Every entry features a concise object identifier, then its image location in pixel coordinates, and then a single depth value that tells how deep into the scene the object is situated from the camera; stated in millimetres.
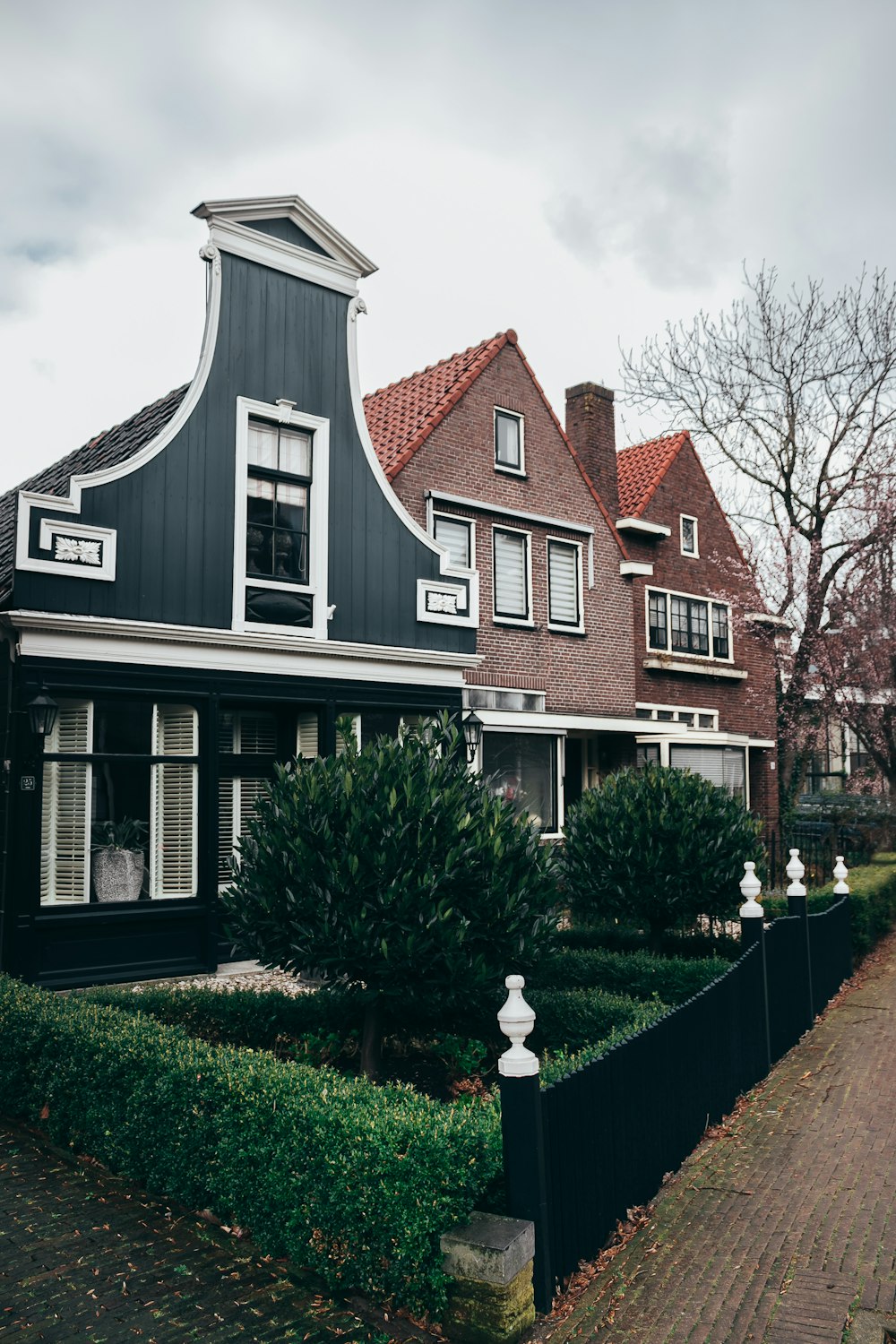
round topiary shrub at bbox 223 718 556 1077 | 7559
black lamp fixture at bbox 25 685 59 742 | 11148
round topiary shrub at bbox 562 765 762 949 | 11922
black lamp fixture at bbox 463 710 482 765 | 14680
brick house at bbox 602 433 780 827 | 23375
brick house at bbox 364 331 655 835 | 18422
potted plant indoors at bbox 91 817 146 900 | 12141
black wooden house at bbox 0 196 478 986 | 11625
